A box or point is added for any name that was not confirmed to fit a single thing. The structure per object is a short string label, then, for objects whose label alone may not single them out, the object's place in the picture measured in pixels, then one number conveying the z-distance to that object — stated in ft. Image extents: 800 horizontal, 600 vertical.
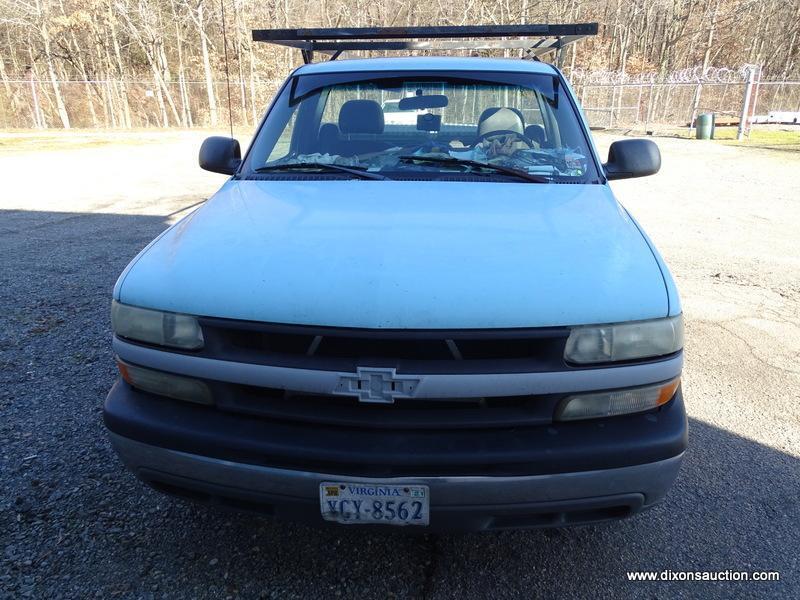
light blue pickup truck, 5.87
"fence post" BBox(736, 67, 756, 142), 64.85
